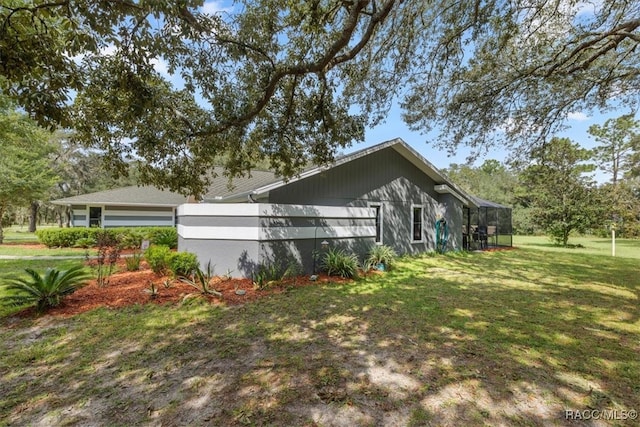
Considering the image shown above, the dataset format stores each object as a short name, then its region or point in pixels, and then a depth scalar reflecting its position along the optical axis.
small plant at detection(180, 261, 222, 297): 5.96
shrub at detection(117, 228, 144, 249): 13.79
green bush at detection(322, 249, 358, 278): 8.05
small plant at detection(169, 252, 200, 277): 7.06
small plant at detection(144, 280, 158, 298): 5.79
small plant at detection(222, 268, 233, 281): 7.36
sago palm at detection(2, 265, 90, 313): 4.90
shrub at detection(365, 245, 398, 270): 9.11
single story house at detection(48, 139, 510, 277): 7.44
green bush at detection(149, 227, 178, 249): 12.06
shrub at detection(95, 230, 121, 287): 6.41
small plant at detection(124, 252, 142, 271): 8.47
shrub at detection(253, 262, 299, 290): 6.68
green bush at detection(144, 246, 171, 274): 7.46
